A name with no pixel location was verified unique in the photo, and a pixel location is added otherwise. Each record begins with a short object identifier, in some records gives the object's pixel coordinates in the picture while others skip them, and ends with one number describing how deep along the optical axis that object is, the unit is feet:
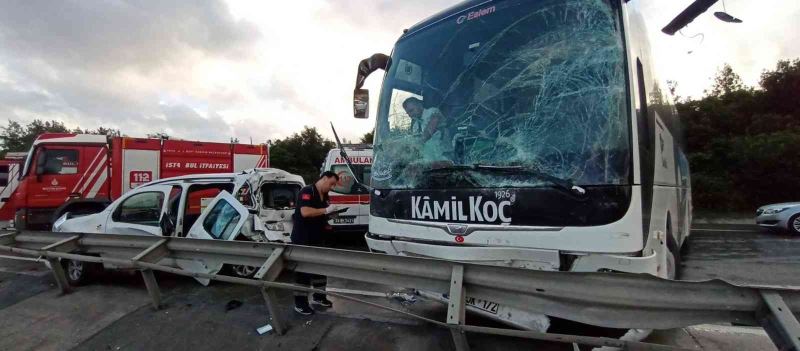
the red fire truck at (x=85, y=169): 34.99
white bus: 9.34
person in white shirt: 11.69
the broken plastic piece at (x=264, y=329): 13.05
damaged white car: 19.34
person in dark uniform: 15.85
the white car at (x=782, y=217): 36.37
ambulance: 32.14
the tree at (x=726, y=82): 69.46
